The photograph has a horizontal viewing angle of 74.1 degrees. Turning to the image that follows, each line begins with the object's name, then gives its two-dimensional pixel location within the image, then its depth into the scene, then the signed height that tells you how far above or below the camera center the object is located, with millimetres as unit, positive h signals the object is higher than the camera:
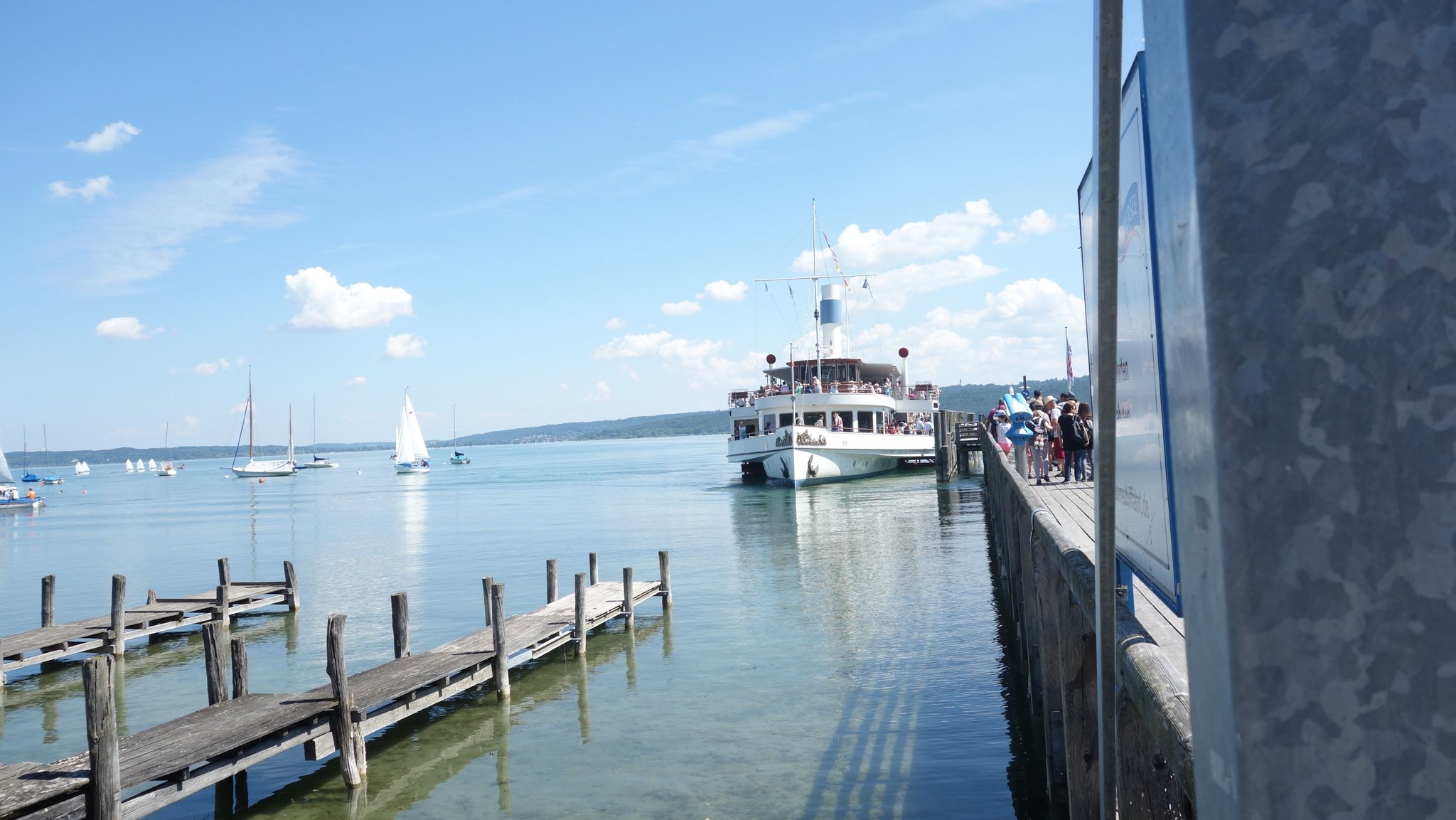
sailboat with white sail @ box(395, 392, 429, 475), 108750 -241
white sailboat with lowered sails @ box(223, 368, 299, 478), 112250 -2165
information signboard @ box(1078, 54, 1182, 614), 2707 +70
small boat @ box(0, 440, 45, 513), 67500 -2525
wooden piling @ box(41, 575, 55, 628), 17938 -2611
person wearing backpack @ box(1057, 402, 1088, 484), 15711 -343
